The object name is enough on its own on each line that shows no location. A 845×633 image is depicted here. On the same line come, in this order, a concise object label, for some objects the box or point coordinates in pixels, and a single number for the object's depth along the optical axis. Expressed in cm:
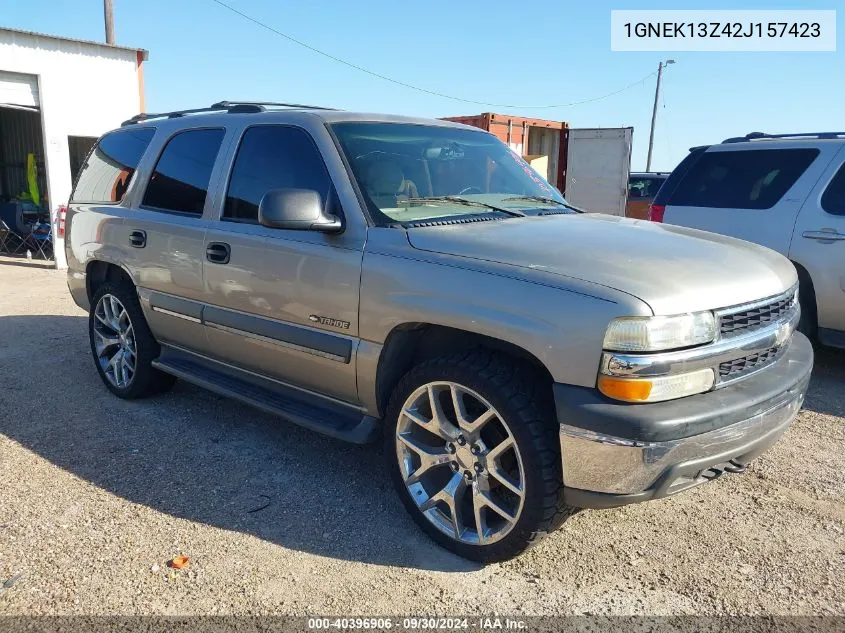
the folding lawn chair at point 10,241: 1329
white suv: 508
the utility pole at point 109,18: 1580
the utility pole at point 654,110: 3791
